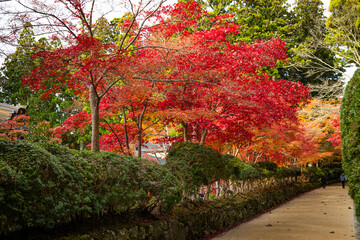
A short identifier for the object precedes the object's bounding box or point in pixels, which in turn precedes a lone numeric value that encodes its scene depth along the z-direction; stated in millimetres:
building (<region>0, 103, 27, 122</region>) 13847
